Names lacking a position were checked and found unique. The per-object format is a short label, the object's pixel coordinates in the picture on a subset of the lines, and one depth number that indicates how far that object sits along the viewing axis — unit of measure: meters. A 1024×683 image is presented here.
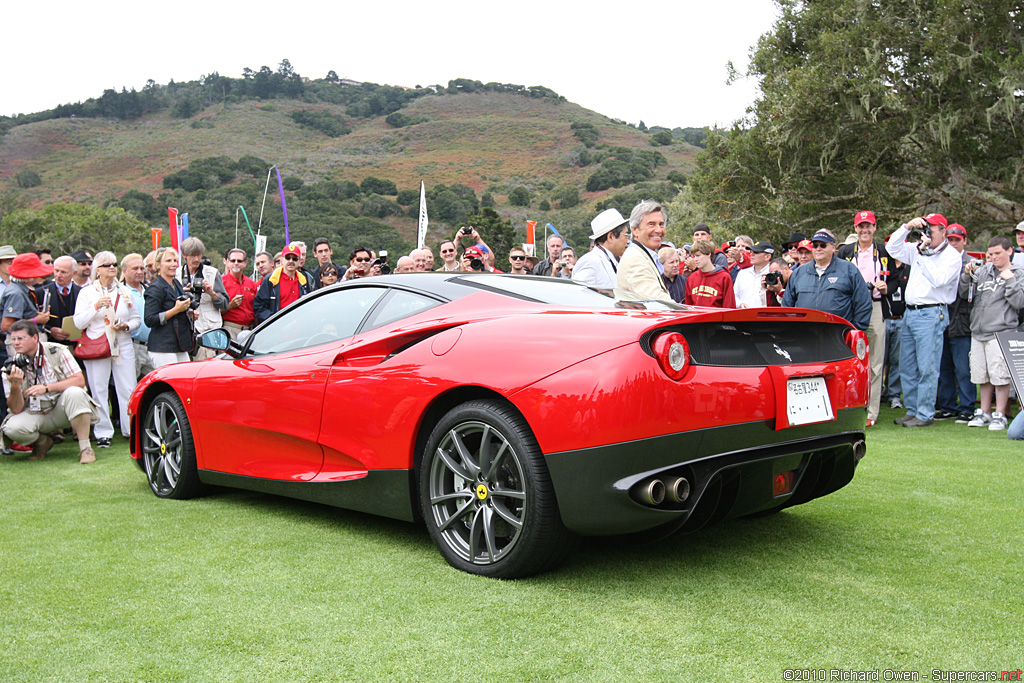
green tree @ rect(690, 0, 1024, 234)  16.67
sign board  7.97
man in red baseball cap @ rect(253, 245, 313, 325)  8.67
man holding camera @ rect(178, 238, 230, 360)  8.59
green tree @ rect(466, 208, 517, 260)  45.94
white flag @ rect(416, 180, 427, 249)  13.49
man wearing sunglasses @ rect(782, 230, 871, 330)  7.98
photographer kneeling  7.11
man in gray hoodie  8.17
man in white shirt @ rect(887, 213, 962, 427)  8.43
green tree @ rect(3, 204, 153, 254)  60.69
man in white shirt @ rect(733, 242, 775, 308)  10.02
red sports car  3.05
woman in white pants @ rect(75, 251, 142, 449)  7.89
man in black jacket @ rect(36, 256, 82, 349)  8.48
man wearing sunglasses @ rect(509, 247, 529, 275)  10.66
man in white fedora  5.81
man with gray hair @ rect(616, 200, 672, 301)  4.84
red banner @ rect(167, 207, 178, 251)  18.47
